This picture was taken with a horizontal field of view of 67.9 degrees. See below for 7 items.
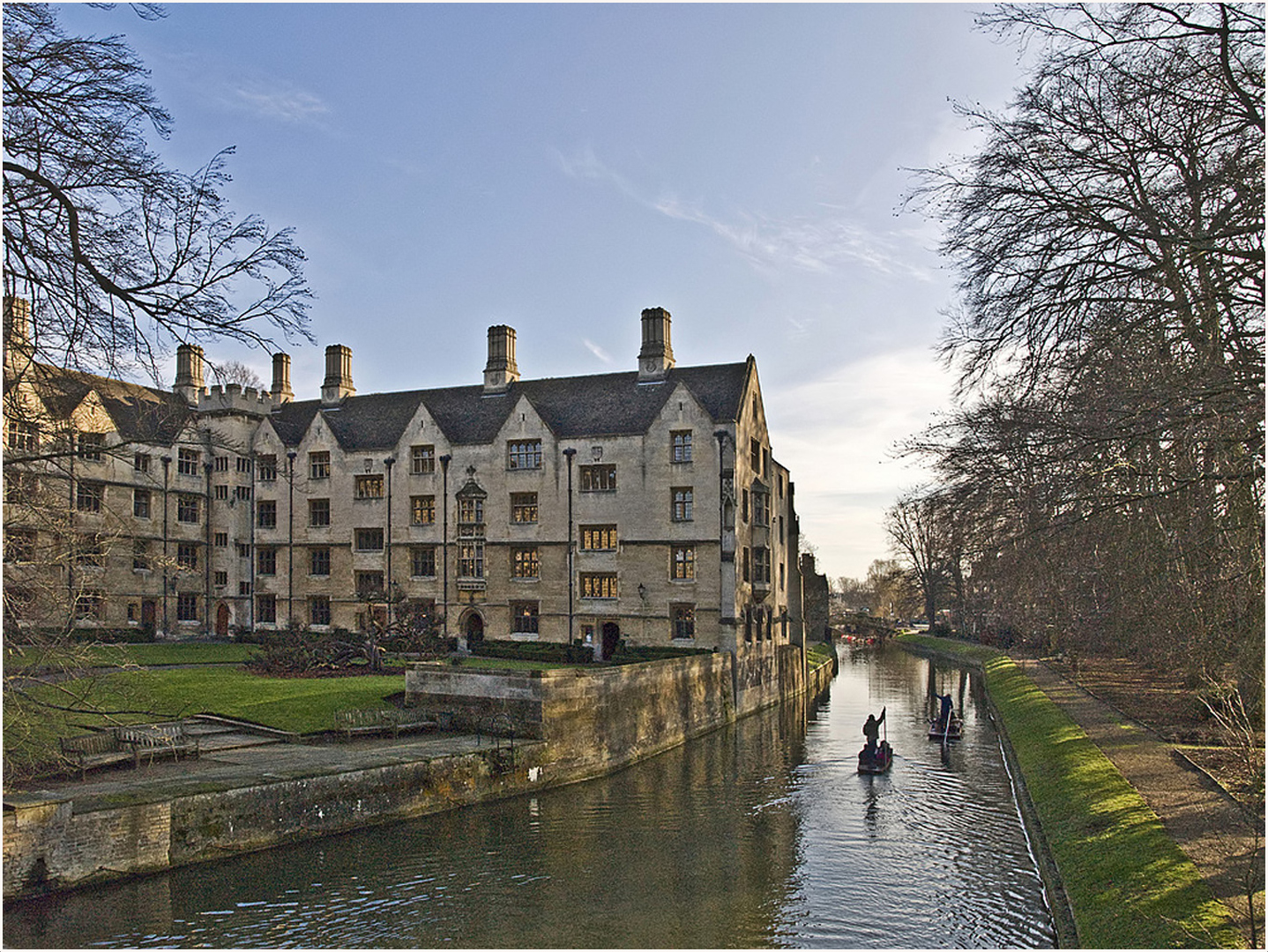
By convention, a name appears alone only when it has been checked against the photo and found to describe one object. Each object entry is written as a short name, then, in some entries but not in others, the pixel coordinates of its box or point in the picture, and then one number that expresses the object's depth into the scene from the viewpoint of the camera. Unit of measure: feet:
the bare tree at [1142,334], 33.76
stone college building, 125.18
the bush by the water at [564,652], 121.49
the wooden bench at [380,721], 76.95
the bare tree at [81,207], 31.17
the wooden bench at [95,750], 60.49
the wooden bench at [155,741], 64.18
